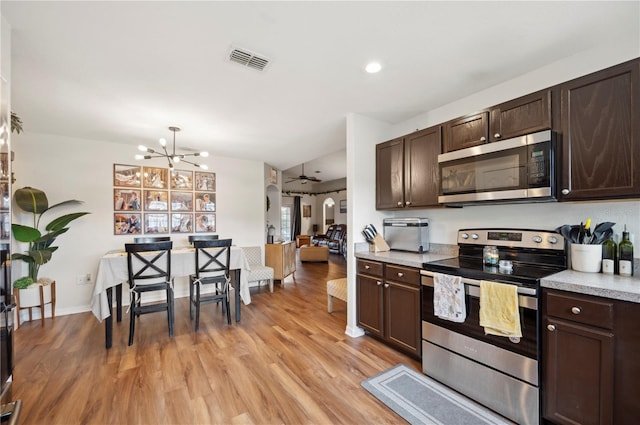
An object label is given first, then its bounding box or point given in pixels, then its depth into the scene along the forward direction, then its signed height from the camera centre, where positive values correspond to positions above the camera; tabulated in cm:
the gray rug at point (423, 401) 175 -132
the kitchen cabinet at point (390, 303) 240 -87
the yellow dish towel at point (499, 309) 170 -62
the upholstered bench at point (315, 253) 780 -113
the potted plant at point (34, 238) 319 -27
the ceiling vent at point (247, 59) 194 +115
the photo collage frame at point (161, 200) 418 +23
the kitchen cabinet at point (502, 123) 199 +72
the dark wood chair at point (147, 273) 287 -64
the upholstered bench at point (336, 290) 340 -99
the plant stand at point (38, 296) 324 -97
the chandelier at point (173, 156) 307 +75
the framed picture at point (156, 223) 436 -13
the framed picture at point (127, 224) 413 -14
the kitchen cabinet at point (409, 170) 270 +45
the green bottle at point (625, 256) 169 -28
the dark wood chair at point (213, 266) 324 -63
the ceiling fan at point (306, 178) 849 +121
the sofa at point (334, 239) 894 -87
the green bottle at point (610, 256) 175 -30
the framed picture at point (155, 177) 435 +60
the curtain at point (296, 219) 1198 -23
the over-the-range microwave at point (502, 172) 191 +32
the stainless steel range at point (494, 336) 168 -85
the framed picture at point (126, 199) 414 +24
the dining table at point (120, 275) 271 -68
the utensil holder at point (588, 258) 178 -30
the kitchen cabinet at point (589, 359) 137 -79
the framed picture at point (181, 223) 459 -14
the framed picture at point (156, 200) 436 +24
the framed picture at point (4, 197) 150 +11
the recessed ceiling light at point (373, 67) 210 +114
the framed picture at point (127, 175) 414 +61
